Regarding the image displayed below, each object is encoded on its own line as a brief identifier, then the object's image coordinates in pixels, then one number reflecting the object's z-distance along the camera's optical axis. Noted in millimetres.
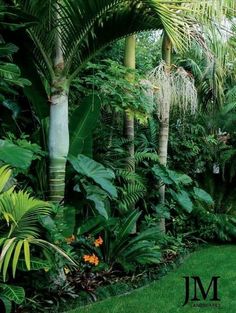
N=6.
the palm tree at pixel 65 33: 4754
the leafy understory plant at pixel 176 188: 7160
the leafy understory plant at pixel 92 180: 4980
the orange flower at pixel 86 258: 5367
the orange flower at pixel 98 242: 5598
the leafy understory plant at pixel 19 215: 3697
